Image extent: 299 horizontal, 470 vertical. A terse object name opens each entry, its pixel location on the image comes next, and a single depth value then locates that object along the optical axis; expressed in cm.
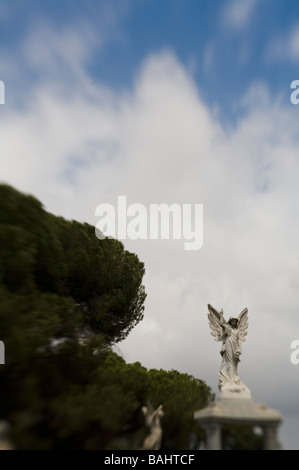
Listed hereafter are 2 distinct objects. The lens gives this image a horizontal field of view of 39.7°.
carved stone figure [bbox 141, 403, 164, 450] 1419
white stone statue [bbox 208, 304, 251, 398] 1292
